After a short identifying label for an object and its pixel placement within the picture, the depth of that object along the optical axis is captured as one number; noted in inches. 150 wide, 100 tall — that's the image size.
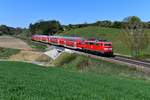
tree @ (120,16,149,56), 984.2
